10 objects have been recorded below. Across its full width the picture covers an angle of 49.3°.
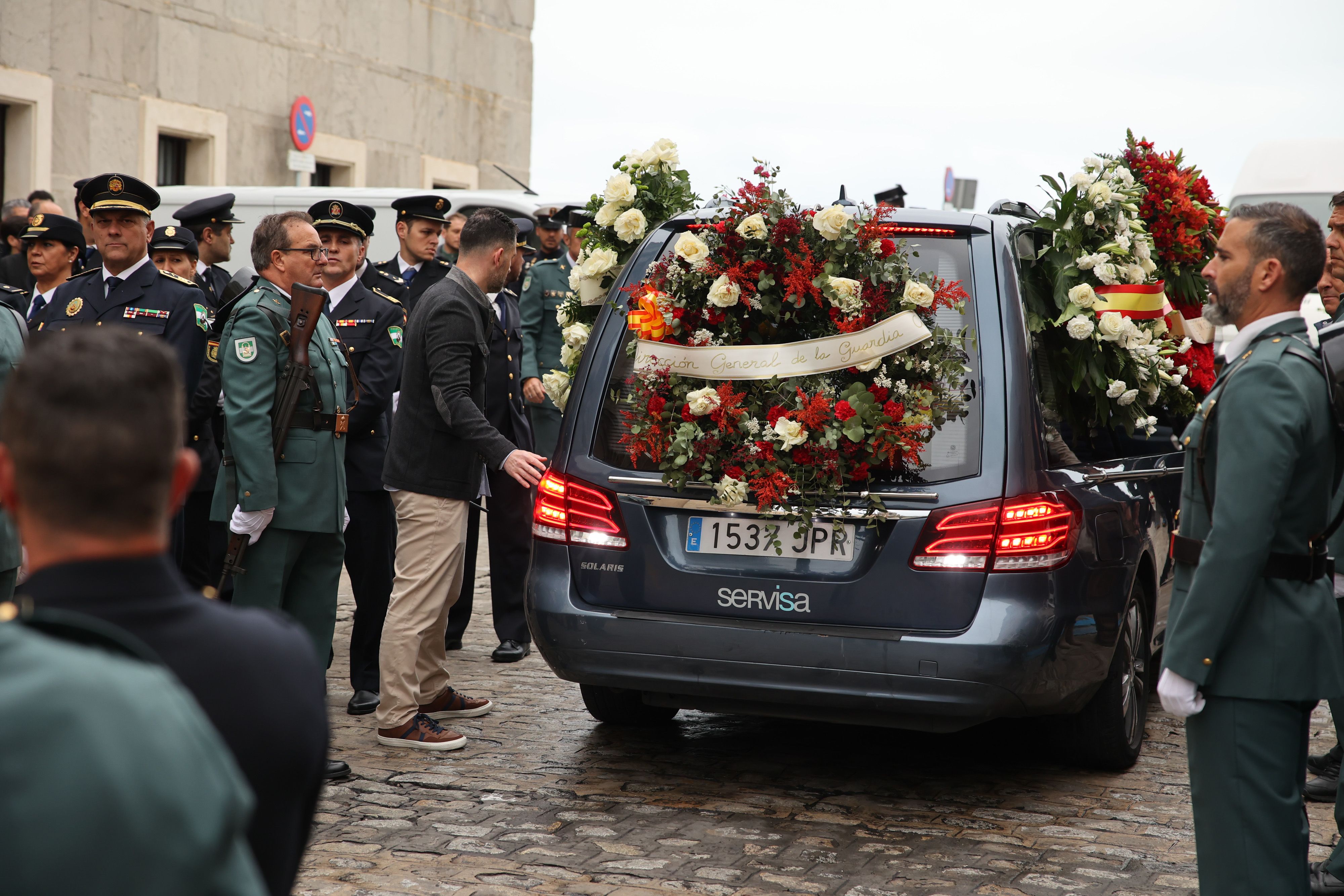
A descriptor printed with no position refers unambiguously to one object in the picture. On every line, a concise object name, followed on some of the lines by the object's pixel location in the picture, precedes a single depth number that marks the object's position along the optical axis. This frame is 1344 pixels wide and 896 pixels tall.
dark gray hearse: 4.54
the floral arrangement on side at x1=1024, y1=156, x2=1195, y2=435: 5.25
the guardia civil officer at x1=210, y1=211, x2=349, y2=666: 5.14
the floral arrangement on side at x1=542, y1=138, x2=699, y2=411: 5.75
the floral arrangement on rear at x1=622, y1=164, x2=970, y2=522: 4.68
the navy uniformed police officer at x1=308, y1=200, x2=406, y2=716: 6.46
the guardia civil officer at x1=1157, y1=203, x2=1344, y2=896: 3.22
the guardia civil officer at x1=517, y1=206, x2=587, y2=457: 10.59
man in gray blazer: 5.70
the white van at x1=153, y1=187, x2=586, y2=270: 14.48
